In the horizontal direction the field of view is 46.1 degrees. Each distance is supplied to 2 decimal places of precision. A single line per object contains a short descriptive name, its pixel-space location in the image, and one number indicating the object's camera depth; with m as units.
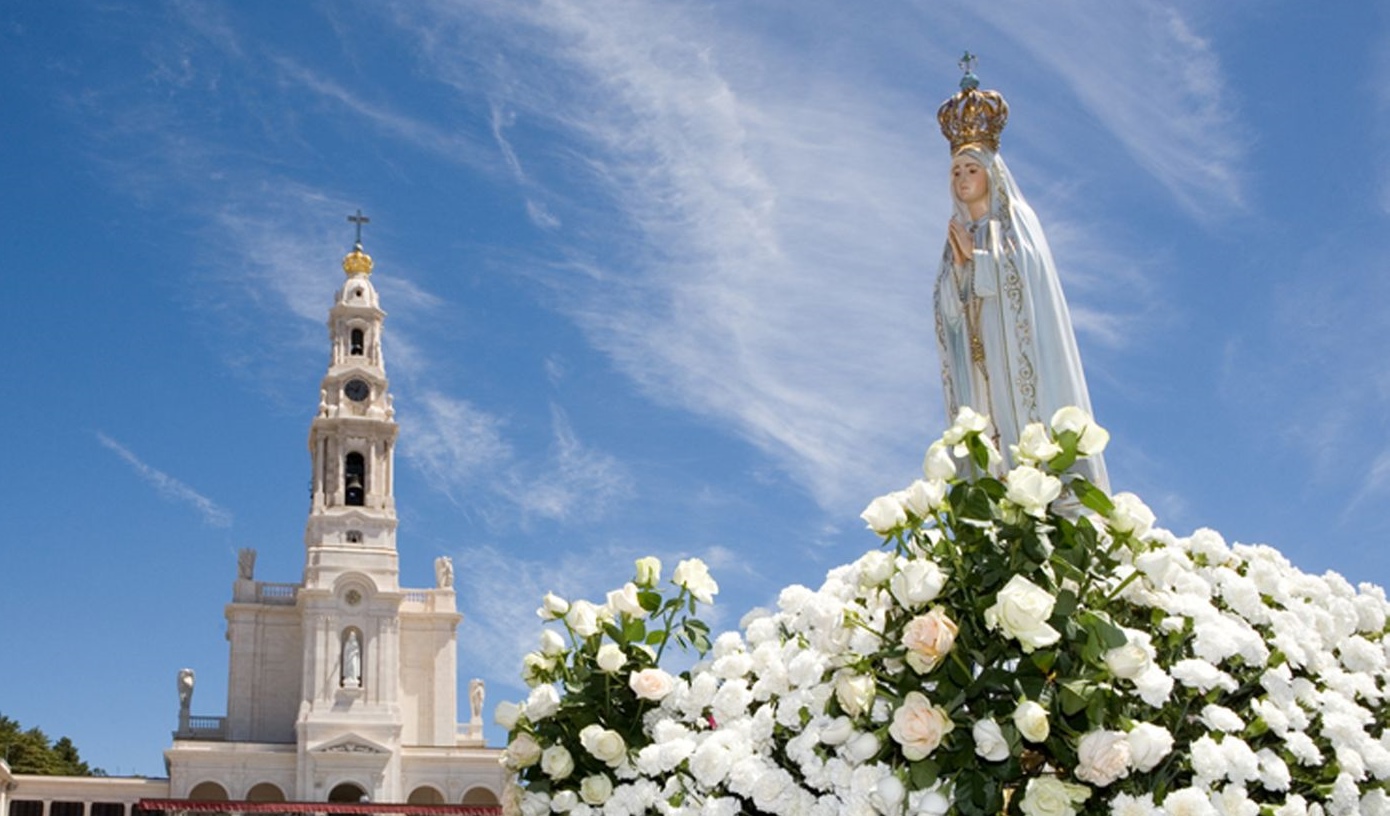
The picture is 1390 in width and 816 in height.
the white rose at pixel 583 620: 7.46
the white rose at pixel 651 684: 7.07
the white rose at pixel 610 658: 7.20
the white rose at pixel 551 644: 7.68
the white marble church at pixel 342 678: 55.91
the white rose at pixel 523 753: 7.44
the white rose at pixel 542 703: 7.45
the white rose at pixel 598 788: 7.11
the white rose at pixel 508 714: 7.62
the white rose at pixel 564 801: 7.24
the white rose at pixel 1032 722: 5.37
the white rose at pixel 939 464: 5.94
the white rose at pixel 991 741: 5.49
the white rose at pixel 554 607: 7.64
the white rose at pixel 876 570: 5.91
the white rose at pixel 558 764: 7.29
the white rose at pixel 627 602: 7.39
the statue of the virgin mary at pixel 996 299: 11.18
